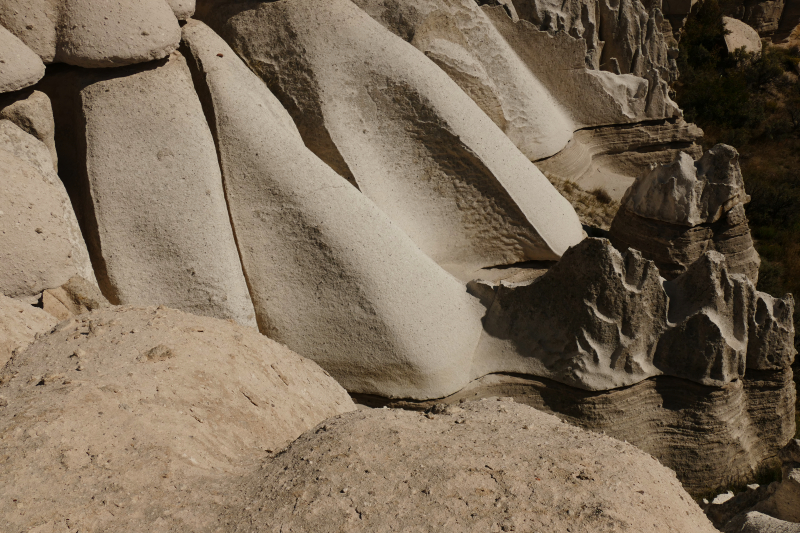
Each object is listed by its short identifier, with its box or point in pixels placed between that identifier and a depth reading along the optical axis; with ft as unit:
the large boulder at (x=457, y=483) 6.29
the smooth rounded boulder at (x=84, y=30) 12.40
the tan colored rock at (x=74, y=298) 11.36
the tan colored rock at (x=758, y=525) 9.55
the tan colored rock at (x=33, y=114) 12.62
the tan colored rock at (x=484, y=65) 20.81
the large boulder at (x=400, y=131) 16.26
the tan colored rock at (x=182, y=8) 13.99
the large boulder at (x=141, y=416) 6.39
